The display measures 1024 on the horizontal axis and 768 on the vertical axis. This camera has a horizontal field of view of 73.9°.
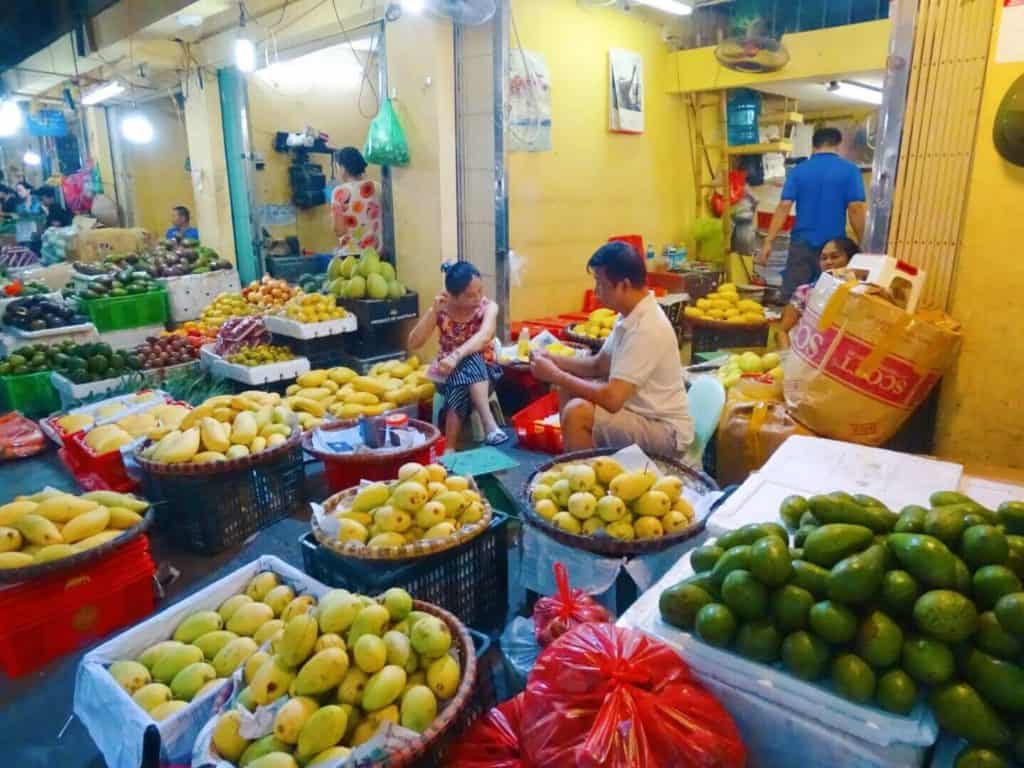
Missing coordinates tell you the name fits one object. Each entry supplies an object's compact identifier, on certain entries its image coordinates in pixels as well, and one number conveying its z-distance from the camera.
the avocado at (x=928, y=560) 1.21
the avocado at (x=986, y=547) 1.23
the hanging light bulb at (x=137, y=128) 8.60
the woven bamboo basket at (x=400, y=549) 2.01
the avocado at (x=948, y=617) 1.16
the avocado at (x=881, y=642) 1.19
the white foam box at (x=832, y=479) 1.78
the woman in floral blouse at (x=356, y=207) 5.34
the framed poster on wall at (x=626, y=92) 6.46
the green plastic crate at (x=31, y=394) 4.80
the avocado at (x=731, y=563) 1.35
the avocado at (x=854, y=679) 1.19
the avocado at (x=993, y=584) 1.18
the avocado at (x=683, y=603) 1.39
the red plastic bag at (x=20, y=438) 4.29
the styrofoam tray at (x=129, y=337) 5.99
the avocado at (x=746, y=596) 1.30
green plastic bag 4.87
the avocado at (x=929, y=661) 1.16
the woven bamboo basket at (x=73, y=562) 2.23
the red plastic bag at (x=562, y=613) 1.71
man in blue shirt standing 5.24
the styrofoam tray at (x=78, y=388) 4.53
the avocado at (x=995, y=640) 1.14
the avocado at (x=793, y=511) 1.58
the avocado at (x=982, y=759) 1.08
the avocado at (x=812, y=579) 1.29
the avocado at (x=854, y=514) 1.40
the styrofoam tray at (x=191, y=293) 6.39
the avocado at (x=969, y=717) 1.10
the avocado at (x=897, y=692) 1.16
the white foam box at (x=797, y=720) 1.17
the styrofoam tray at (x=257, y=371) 4.62
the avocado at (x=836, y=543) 1.32
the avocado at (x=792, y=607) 1.27
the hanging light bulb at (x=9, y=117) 9.32
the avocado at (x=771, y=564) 1.30
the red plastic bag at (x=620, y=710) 1.19
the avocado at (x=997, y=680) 1.10
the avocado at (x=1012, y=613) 1.12
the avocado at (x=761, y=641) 1.28
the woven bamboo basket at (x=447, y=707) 1.39
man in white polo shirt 2.73
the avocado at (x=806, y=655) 1.23
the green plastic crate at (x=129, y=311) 5.89
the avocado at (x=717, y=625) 1.31
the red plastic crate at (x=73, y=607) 2.30
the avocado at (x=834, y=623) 1.22
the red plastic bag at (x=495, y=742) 1.43
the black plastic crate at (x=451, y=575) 2.05
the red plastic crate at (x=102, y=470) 3.29
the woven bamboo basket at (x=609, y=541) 2.02
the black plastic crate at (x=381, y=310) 5.04
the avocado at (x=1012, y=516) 1.34
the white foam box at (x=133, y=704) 1.61
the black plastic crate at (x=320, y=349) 4.95
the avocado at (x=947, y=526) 1.29
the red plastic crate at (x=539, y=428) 4.05
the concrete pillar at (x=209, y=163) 6.91
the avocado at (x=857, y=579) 1.23
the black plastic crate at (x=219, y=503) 2.99
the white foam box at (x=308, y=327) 4.84
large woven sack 2.58
